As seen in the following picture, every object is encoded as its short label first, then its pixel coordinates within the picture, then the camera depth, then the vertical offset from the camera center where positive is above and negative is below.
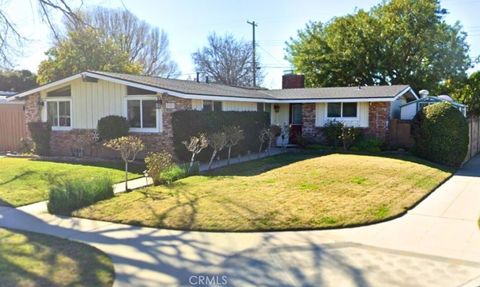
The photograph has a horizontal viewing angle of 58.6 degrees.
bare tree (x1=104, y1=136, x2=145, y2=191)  10.21 -0.54
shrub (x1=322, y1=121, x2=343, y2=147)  18.83 -0.34
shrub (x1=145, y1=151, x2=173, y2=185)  10.26 -1.00
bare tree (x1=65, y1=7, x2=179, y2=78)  42.50 +9.03
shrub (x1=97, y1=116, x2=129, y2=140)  14.93 -0.13
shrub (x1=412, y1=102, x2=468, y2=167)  14.42 -0.33
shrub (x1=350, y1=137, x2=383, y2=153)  17.59 -0.84
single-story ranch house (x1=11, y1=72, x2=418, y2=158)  14.73 +0.81
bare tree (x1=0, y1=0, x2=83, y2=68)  12.53 +3.25
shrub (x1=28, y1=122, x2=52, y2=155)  16.92 -0.49
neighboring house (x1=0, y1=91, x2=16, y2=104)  20.02 +1.07
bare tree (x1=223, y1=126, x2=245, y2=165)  14.16 -0.37
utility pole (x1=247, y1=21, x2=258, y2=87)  35.58 +8.24
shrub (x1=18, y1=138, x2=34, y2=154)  18.11 -0.99
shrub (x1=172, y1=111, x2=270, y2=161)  14.11 -0.04
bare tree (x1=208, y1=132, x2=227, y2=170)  13.16 -0.53
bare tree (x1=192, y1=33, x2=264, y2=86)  46.81 +6.92
